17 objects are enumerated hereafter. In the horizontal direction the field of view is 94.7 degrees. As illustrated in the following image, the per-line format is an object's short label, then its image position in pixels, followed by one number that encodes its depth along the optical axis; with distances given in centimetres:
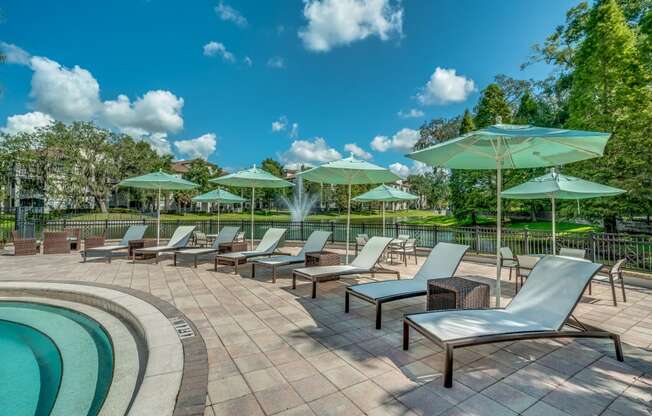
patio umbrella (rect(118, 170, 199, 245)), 881
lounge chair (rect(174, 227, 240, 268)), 750
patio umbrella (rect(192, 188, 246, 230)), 1246
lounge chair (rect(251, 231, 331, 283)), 612
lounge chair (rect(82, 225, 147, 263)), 805
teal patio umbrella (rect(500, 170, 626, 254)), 557
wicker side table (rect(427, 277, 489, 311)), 339
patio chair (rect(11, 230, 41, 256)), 895
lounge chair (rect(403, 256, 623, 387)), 251
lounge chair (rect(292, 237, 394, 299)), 500
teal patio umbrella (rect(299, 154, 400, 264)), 652
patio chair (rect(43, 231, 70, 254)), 930
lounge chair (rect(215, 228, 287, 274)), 676
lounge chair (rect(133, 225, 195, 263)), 778
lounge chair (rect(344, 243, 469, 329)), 376
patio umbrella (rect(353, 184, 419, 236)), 971
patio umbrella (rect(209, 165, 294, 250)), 847
